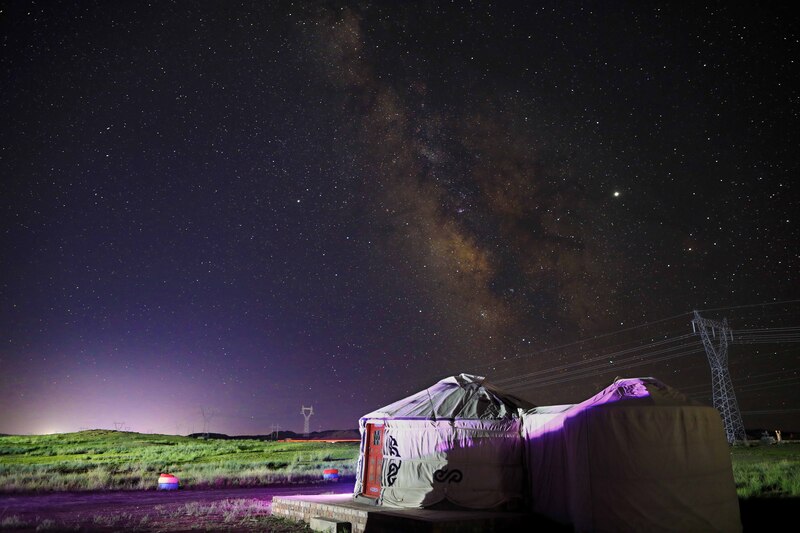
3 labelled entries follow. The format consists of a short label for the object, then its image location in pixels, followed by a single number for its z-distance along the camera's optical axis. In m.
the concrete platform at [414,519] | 9.45
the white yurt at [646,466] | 9.33
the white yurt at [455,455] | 11.22
